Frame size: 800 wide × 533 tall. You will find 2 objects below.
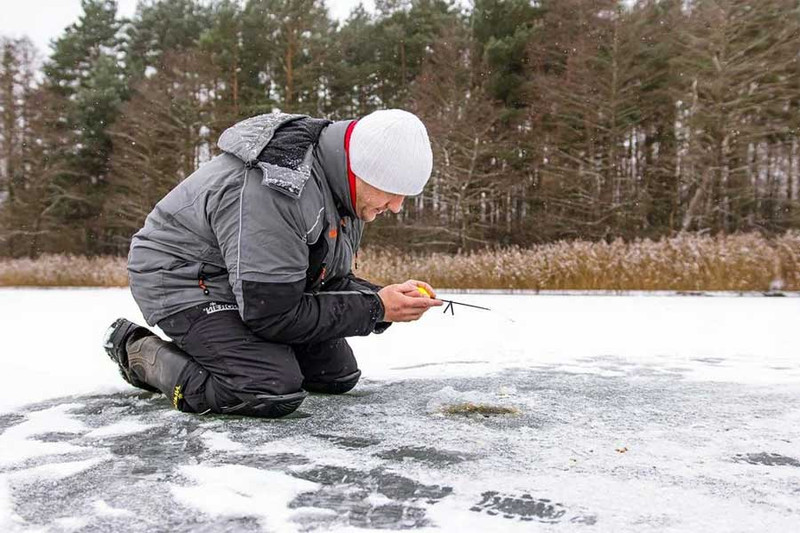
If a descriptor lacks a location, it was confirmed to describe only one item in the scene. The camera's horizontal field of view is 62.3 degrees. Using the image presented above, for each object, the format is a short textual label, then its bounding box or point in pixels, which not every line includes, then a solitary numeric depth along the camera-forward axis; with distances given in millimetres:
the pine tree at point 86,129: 21594
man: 1844
